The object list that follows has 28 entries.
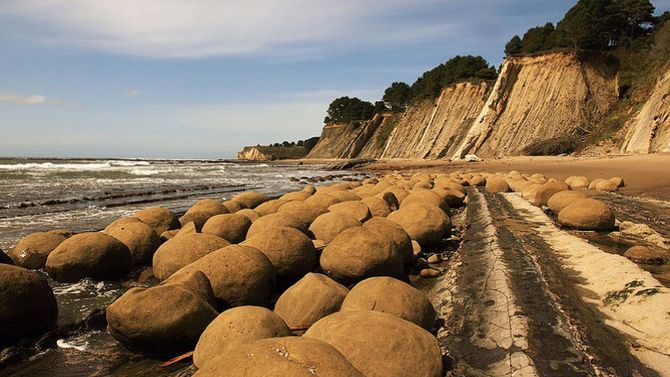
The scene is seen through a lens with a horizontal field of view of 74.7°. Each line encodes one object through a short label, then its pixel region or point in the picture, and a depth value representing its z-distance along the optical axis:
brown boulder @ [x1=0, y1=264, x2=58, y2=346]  4.50
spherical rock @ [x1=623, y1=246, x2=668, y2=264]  6.21
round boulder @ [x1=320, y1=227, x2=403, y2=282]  5.45
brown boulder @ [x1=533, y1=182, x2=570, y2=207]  12.00
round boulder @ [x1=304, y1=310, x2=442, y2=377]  3.03
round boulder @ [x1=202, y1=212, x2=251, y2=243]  7.49
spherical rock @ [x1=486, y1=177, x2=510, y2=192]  17.11
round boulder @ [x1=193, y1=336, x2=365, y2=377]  2.19
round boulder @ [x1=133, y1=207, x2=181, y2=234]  8.67
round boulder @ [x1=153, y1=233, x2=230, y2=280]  5.81
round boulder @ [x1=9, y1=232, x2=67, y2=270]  7.07
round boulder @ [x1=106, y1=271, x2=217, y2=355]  4.03
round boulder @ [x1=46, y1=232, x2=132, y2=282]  6.41
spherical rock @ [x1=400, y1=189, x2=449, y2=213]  9.71
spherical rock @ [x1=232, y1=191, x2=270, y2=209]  11.86
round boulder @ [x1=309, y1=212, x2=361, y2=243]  7.11
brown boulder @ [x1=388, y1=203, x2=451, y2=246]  7.62
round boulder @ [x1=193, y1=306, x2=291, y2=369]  3.43
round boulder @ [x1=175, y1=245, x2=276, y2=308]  4.81
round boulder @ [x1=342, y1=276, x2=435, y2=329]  4.02
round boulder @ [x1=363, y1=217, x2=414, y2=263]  5.97
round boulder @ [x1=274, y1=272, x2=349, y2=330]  4.26
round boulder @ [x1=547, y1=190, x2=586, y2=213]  10.29
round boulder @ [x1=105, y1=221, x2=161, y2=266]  7.28
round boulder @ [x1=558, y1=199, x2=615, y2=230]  8.48
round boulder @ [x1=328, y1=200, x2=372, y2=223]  8.15
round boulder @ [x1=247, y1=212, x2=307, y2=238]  7.18
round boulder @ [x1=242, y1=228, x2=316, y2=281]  5.60
